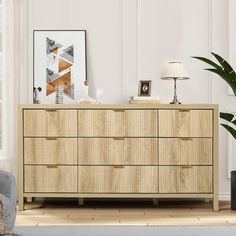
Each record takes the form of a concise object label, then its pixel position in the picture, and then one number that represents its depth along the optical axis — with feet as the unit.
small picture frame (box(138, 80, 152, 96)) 19.54
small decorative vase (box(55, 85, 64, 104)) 19.07
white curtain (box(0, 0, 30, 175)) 19.74
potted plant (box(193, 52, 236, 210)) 17.80
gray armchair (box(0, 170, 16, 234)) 10.71
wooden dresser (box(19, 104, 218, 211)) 18.35
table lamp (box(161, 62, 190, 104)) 19.02
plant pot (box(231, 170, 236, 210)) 18.30
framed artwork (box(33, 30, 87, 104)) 19.79
